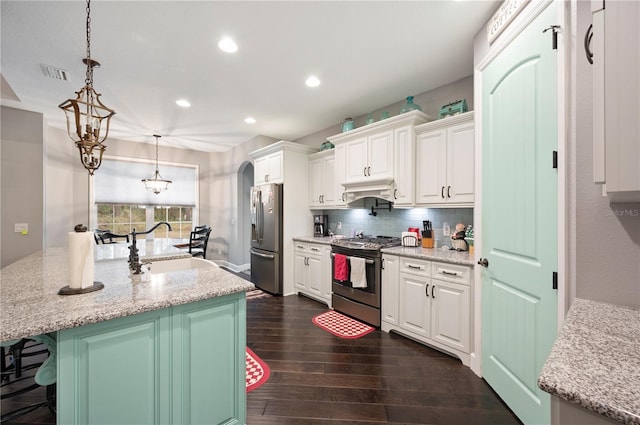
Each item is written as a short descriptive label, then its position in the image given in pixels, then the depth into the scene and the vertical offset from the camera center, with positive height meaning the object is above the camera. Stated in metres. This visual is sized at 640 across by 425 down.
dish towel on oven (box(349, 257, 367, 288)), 3.00 -0.71
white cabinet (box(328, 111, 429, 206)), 2.95 +0.67
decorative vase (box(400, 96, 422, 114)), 3.04 +1.26
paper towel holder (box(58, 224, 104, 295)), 1.27 -0.38
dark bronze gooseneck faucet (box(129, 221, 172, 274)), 1.72 -0.33
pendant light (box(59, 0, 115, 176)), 1.53 +0.49
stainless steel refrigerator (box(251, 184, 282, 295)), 4.16 -0.41
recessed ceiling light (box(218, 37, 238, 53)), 2.23 +1.49
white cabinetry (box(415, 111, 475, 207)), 2.54 +0.53
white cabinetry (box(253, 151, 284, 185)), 4.24 +0.77
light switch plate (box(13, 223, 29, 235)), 3.58 -0.20
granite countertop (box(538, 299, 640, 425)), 0.51 -0.38
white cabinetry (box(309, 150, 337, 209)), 4.08 +0.54
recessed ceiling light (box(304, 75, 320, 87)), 2.88 +1.50
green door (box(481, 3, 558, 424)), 1.41 -0.03
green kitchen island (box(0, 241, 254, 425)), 1.04 -0.61
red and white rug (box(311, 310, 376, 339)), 2.83 -1.33
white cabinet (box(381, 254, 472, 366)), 2.26 -0.88
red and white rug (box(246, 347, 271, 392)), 2.00 -1.32
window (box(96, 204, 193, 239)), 5.13 -0.12
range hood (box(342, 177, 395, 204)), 3.14 +0.31
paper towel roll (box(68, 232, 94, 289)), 1.25 -0.23
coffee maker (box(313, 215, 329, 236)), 4.39 -0.22
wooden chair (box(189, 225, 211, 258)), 5.05 -0.61
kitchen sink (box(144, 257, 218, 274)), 2.27 -0.47
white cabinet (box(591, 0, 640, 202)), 0.69 +0.32
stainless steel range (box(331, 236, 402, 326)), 2.94 -0.83
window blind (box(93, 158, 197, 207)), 5.06 +0.61
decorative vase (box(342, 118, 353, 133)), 3.67 +1.25
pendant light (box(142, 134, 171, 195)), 4.68 +0.53
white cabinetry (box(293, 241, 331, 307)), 3.69 -0.88
